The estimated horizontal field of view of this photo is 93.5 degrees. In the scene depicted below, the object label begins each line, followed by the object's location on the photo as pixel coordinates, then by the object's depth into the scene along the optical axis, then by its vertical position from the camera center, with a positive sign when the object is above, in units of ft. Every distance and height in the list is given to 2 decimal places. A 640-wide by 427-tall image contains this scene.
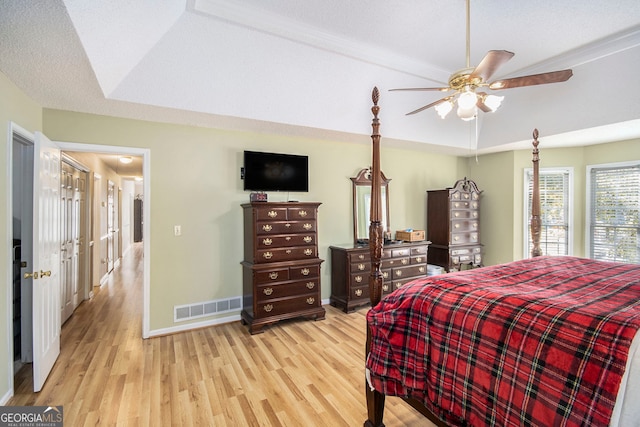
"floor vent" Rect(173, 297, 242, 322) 11.32 -3.77
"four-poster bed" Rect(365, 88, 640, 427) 3.54 -1.90
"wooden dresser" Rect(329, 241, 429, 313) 13.23 -2.64
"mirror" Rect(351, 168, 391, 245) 14.98 +0.38
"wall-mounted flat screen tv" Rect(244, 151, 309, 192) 12.34 +1.72
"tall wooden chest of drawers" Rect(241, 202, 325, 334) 11.16 -1.97
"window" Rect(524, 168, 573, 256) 15.76 +0.26
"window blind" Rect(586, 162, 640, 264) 13.83 +0.05
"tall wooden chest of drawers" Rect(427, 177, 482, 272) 16.20 -0.72
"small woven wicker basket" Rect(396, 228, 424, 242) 14.93 -1.13
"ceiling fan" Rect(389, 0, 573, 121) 6.88 +3.29
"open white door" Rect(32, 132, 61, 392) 7.41 -1.25
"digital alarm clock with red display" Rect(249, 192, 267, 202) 11.87 +0.60
